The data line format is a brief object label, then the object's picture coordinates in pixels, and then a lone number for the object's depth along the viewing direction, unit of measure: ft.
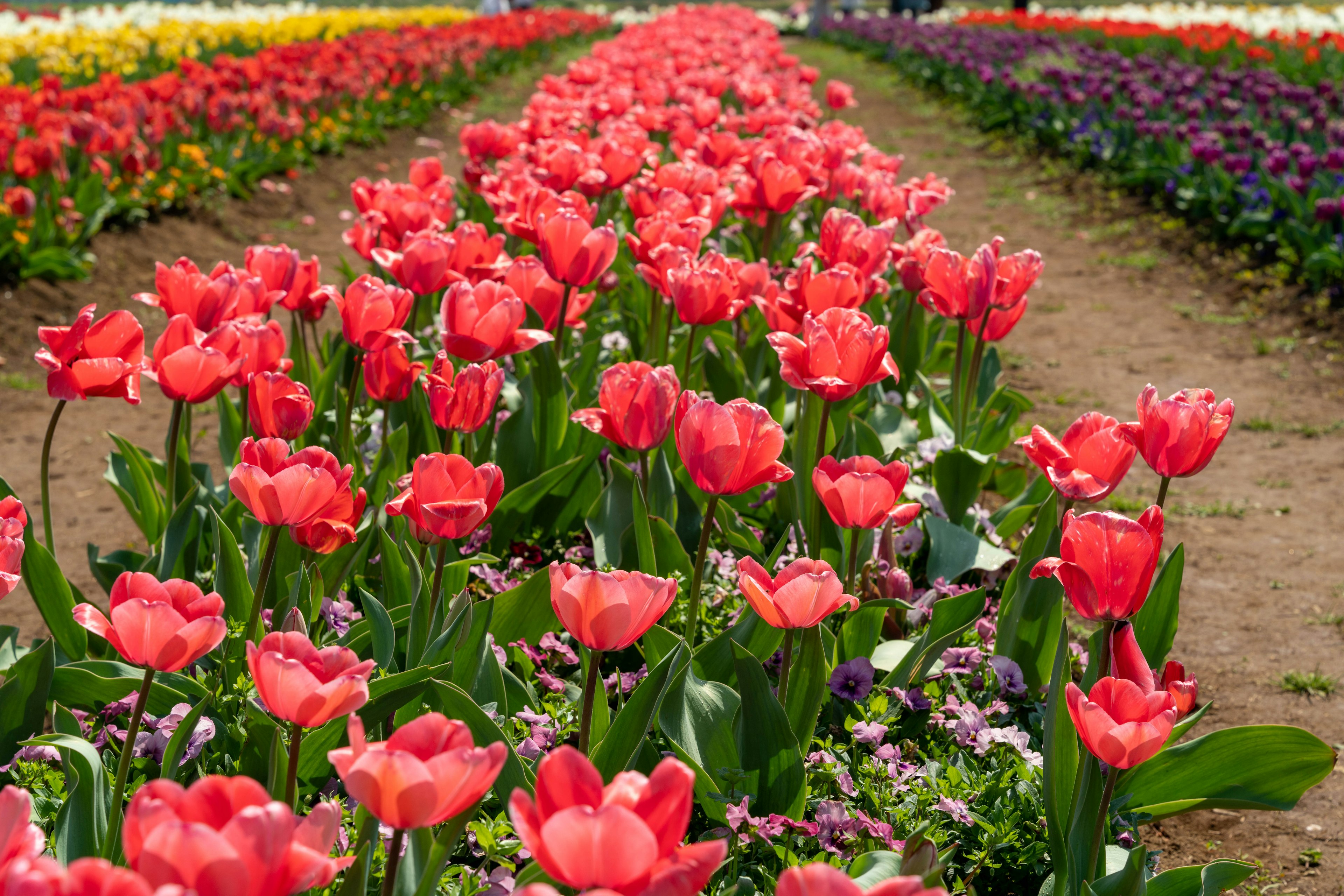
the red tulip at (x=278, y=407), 6.74
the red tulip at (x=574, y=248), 8.85
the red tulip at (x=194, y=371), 6.30
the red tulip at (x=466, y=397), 6.68
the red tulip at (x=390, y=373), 7.71
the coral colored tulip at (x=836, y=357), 6.74
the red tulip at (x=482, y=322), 7.30
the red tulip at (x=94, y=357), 6.33
